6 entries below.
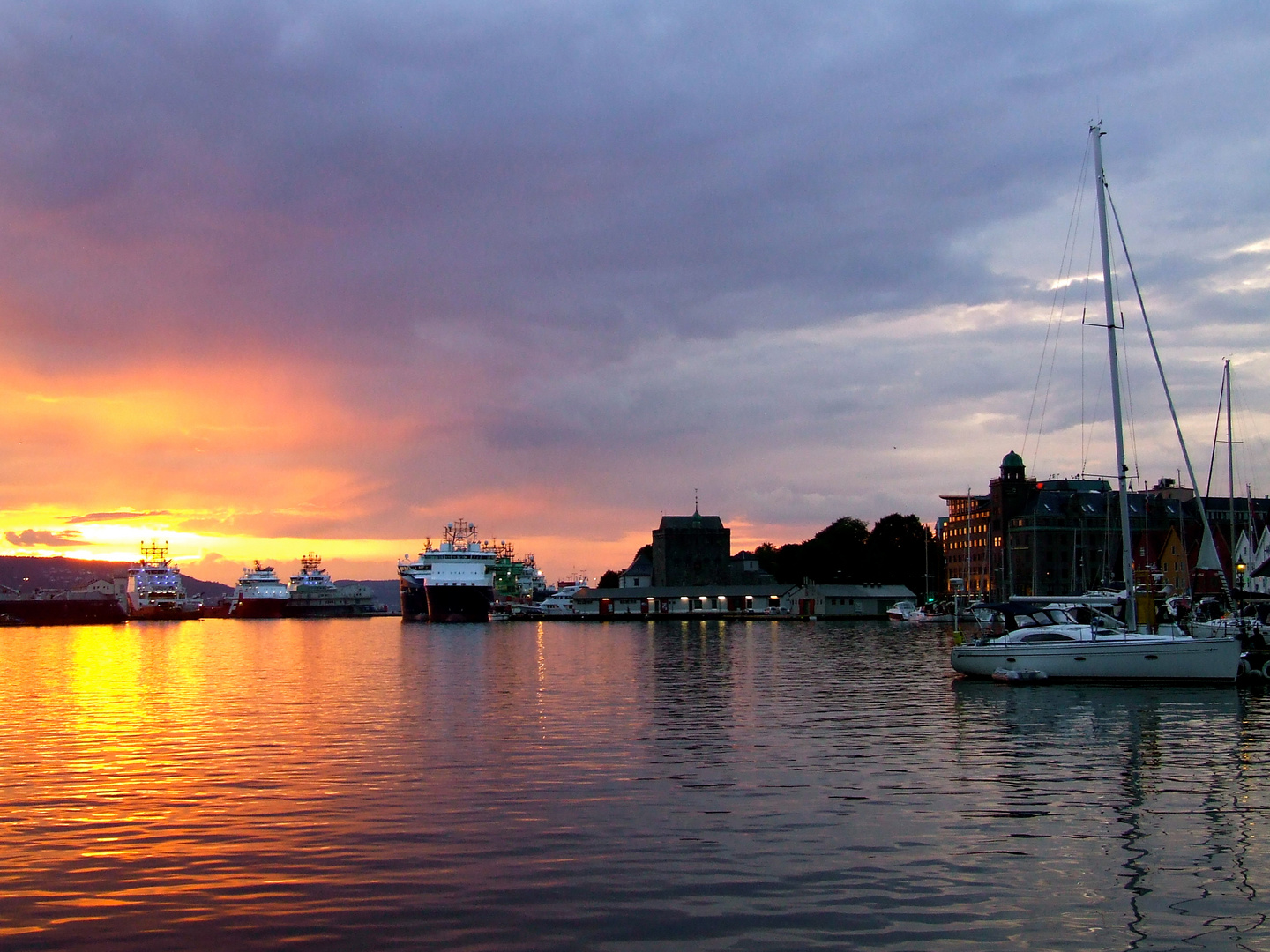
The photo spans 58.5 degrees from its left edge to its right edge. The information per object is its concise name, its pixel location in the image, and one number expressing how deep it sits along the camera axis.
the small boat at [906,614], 135.50
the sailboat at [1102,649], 38.09
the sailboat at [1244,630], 40.06
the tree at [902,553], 171.12
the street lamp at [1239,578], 44.44
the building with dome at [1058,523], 165.00
